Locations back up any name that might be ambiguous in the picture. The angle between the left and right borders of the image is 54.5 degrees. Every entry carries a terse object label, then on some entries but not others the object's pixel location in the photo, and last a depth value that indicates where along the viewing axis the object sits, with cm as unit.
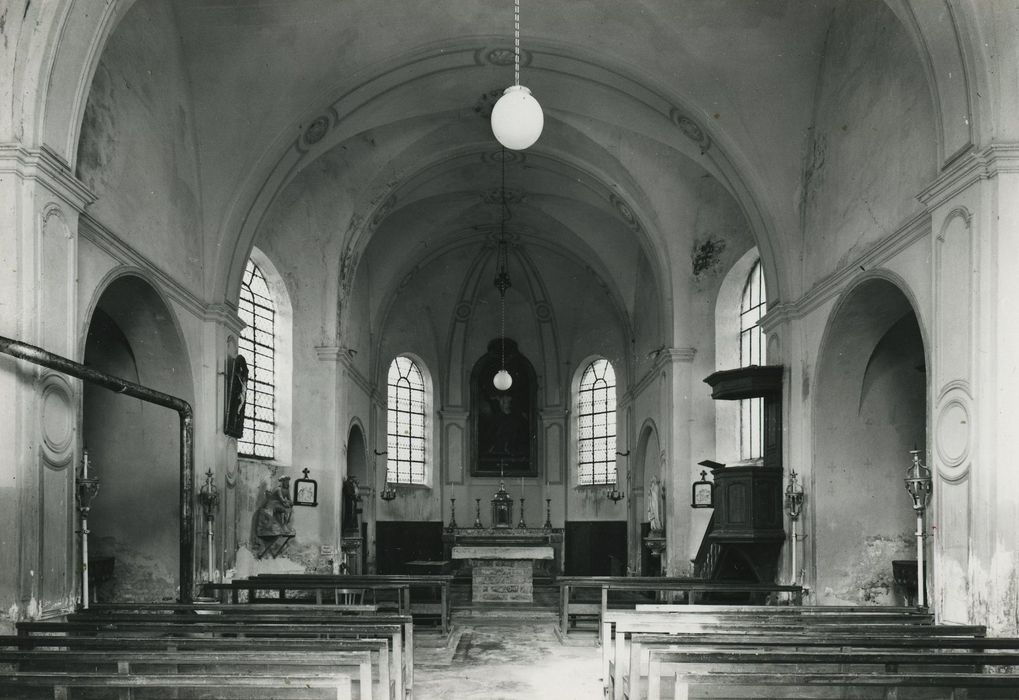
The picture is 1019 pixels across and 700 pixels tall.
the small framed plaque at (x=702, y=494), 1655
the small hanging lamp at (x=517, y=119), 760
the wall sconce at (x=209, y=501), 1195
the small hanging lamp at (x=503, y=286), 2113
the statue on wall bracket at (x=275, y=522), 1563
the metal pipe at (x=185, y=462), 896
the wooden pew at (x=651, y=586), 1125
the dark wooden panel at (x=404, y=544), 2266
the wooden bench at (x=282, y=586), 1130
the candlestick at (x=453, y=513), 2402
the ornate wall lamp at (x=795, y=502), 1217
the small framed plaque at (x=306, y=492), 1669
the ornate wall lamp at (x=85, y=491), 829
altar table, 1627
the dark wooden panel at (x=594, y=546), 2350
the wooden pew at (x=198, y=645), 597
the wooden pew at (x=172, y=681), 488
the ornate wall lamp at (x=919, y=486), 865
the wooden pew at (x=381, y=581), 1214
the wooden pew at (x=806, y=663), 487
